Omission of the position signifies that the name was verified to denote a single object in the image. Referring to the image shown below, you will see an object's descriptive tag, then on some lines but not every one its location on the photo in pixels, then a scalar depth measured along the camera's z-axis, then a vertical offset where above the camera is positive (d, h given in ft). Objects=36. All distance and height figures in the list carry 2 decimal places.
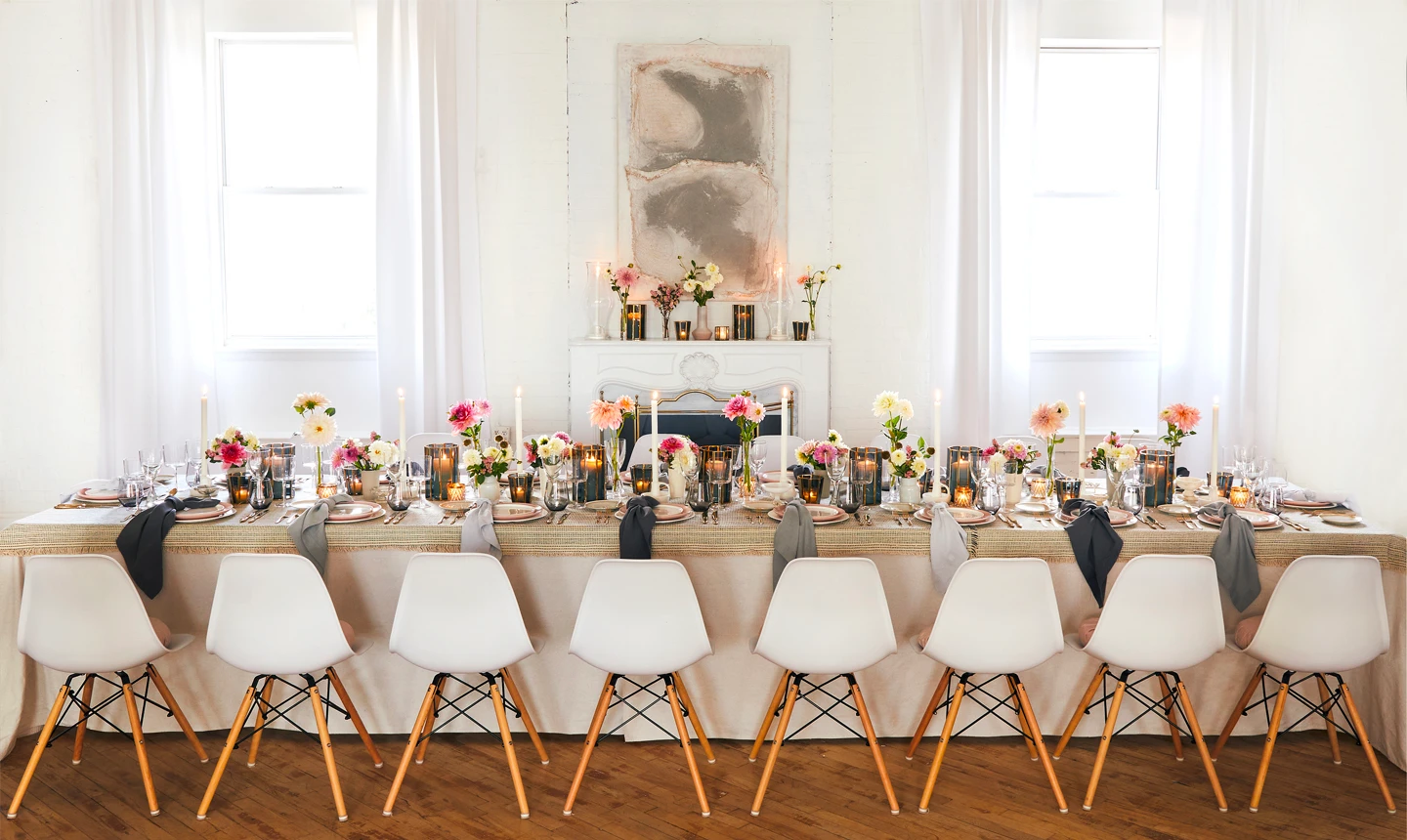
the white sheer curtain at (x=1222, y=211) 20.02 +2.97
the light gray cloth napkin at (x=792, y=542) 11.11 -1.90
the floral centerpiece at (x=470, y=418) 12.80 -0.69
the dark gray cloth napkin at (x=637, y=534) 11.11 -1.83
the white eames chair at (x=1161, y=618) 9.96 -2.45
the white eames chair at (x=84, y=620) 9.97 -2.49
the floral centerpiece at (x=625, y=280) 20.43 +1.61
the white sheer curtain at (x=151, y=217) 19.69 +2.75
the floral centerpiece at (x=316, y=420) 12.87 -0.72
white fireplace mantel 20.29 -0.13
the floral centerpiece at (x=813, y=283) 20.59 +1.58
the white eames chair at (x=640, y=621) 9.81 -2.45
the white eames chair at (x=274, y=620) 9.86 -2.46
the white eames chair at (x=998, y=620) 9.87 -2.45
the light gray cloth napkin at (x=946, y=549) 11.16 -1.98
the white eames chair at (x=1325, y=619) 10.11 -2.48
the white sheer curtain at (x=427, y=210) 20.06 +2.94
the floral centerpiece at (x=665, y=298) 20.43 +1.26
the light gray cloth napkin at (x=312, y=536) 11.27 -1.88
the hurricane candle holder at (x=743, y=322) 20.57 +0.80
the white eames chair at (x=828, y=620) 9.84 -2.44
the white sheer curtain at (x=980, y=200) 20.22 +3.18
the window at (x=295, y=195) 21.12 +3.38
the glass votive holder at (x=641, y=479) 12.78 -1.41
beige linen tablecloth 11.33 -2.63
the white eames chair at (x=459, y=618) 9.86 -2.44
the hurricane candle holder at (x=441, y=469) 12.94 -1.32
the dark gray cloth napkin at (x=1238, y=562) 10.91 -2.06
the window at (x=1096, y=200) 21.39 +3.38
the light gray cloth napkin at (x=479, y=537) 11.18 -1.86
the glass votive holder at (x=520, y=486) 12.69 -1.50
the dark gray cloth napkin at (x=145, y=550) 11.20 -2.02
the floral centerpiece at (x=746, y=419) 12.55 -0.69
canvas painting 20.70 +4.04
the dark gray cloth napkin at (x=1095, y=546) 10.95 -1.91
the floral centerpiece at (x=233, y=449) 12.42 -1.05
